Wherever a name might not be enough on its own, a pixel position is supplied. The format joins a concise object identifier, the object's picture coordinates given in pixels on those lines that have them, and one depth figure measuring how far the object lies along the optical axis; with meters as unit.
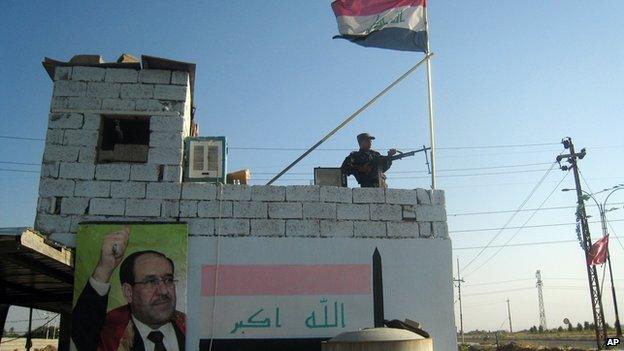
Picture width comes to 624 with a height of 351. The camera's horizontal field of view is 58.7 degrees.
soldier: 9.38
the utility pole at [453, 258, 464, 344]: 53.31
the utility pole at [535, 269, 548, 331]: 74.69
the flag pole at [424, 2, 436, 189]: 9.17
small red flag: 24.39
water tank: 6.56
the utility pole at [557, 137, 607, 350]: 24.36
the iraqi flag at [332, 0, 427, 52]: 10.20
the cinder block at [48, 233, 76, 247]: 7.72
